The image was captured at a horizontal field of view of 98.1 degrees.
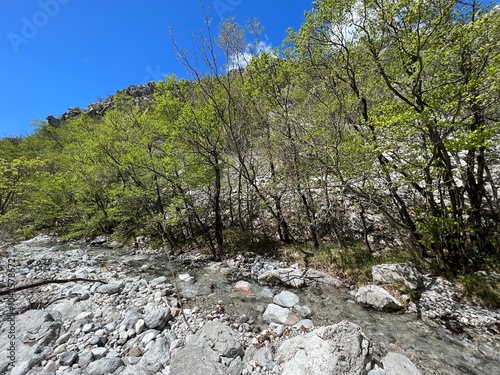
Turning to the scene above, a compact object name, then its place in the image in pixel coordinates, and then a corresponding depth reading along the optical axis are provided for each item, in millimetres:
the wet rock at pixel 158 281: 7113
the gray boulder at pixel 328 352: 3201
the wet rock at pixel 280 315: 4957
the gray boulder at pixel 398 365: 3423
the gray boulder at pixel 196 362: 3451
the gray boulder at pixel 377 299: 5188
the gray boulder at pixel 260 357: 3650
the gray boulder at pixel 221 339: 3912
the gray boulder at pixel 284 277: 6824
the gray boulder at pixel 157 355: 3832
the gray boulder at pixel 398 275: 5547
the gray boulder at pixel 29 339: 3832
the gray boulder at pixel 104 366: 3625
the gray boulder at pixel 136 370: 3524
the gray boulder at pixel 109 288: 6488
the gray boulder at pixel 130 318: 4785
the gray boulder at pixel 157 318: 4758
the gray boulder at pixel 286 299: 5703
